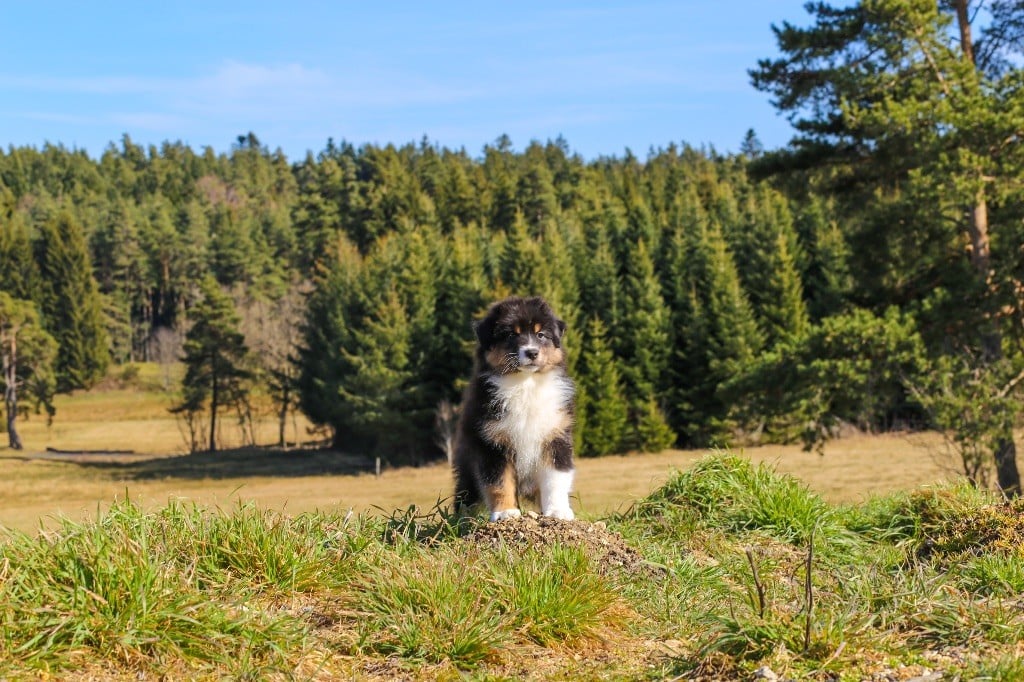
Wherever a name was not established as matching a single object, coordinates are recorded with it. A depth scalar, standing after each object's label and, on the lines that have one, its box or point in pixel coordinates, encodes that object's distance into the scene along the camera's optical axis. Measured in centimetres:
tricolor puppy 611
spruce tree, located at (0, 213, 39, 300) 9950
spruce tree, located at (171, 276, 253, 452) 6962
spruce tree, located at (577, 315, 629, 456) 5503
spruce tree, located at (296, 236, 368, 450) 6269
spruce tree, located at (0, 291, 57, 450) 7344
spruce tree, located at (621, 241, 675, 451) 5672
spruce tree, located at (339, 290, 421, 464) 5678
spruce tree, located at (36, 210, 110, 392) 9688
